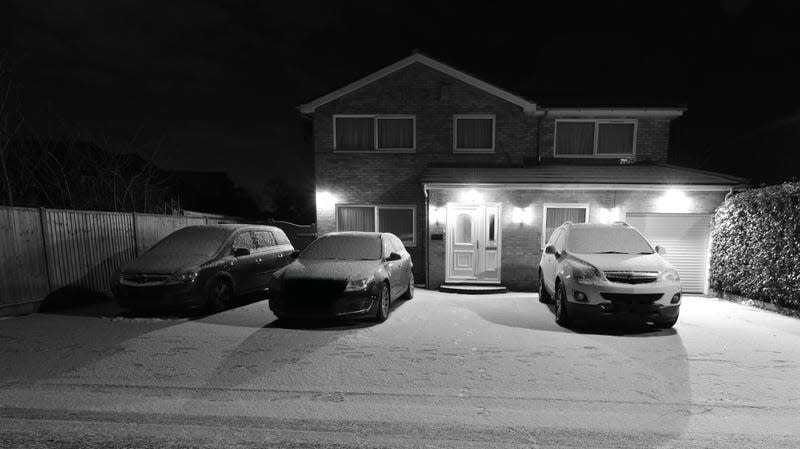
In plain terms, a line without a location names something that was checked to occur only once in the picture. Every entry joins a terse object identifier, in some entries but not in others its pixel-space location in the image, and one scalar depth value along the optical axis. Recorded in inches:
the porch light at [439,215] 413.7
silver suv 240.2
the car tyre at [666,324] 251.7
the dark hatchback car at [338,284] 248.1
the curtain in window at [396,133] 481.1
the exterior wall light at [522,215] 409.4
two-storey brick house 471.2
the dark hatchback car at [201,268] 269.4
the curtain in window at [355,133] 483.8
